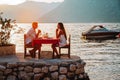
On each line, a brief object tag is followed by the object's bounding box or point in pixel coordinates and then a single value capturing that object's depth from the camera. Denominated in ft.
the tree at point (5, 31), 36.66
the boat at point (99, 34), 151.05
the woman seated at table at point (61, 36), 33.93
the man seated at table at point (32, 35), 33.70
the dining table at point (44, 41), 33.37
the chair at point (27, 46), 33.86
